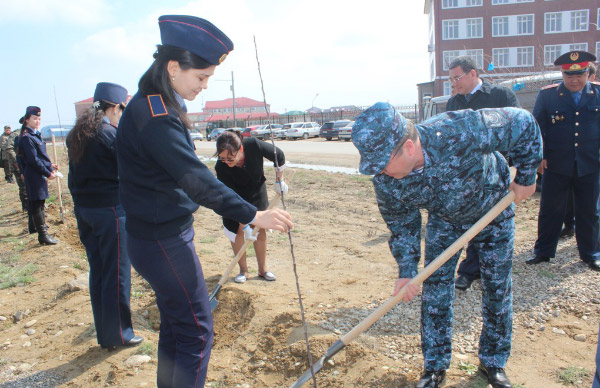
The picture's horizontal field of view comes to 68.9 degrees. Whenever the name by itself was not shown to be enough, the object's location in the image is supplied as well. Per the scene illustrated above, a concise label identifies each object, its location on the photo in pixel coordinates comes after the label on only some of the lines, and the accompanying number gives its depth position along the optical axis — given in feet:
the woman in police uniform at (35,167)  20.10
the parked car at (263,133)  98.73
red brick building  135.44
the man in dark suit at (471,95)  12.85
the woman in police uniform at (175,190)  6.14
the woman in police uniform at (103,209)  10.03
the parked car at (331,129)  88.53
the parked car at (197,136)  128.06
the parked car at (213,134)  129.63
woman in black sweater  12.80
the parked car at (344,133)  82.40
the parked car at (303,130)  102.12
